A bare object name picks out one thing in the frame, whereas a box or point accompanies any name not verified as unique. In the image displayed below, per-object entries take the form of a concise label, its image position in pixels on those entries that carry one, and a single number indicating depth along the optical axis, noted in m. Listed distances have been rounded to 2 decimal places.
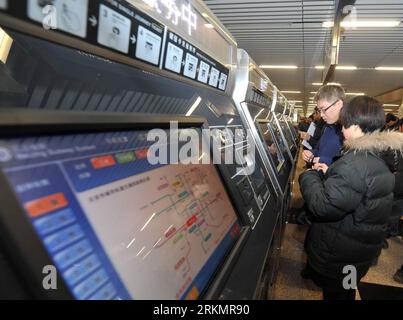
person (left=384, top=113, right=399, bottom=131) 4.32
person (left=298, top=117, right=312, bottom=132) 8.02
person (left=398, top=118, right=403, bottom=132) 3.78
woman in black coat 1.53
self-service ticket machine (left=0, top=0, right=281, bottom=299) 0.45
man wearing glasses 2.41
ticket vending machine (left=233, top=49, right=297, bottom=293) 1.82
